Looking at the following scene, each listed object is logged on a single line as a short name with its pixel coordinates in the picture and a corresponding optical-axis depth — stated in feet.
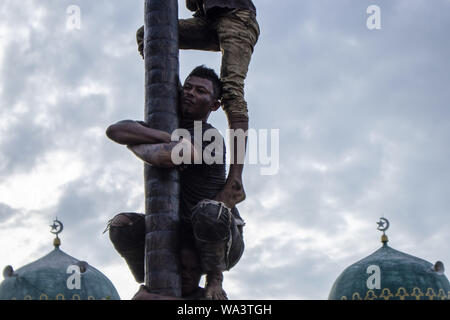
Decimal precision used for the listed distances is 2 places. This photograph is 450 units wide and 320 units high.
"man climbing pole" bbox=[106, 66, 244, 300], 27.14
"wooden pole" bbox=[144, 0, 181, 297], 27.37
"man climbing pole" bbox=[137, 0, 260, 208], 29.37
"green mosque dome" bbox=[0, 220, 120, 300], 91.40
